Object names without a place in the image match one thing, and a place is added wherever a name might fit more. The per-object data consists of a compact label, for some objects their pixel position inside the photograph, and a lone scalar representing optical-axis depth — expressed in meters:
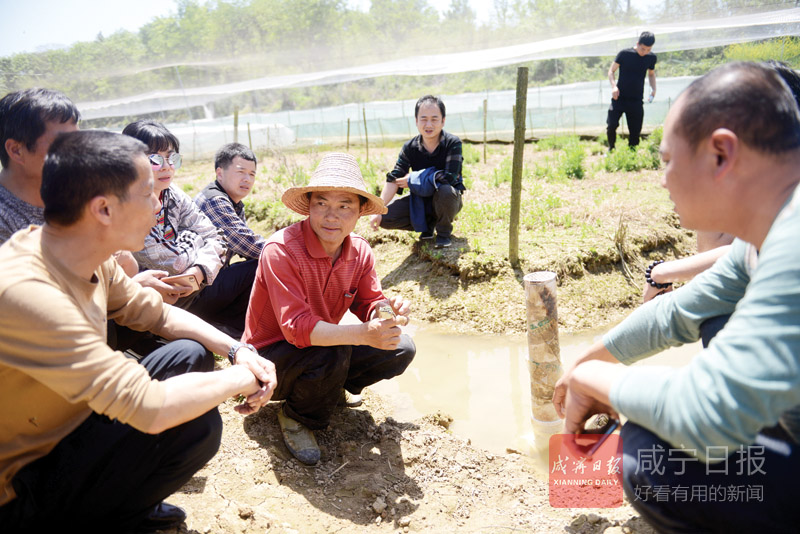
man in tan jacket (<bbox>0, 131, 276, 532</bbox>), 1.49
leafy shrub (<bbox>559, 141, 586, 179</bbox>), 7.91
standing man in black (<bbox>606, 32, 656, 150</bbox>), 8.84
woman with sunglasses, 3.22
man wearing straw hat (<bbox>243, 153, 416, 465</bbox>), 2.63
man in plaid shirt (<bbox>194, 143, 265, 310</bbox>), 4.00
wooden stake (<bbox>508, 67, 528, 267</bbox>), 4.79
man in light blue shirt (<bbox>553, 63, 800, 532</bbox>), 1.21
